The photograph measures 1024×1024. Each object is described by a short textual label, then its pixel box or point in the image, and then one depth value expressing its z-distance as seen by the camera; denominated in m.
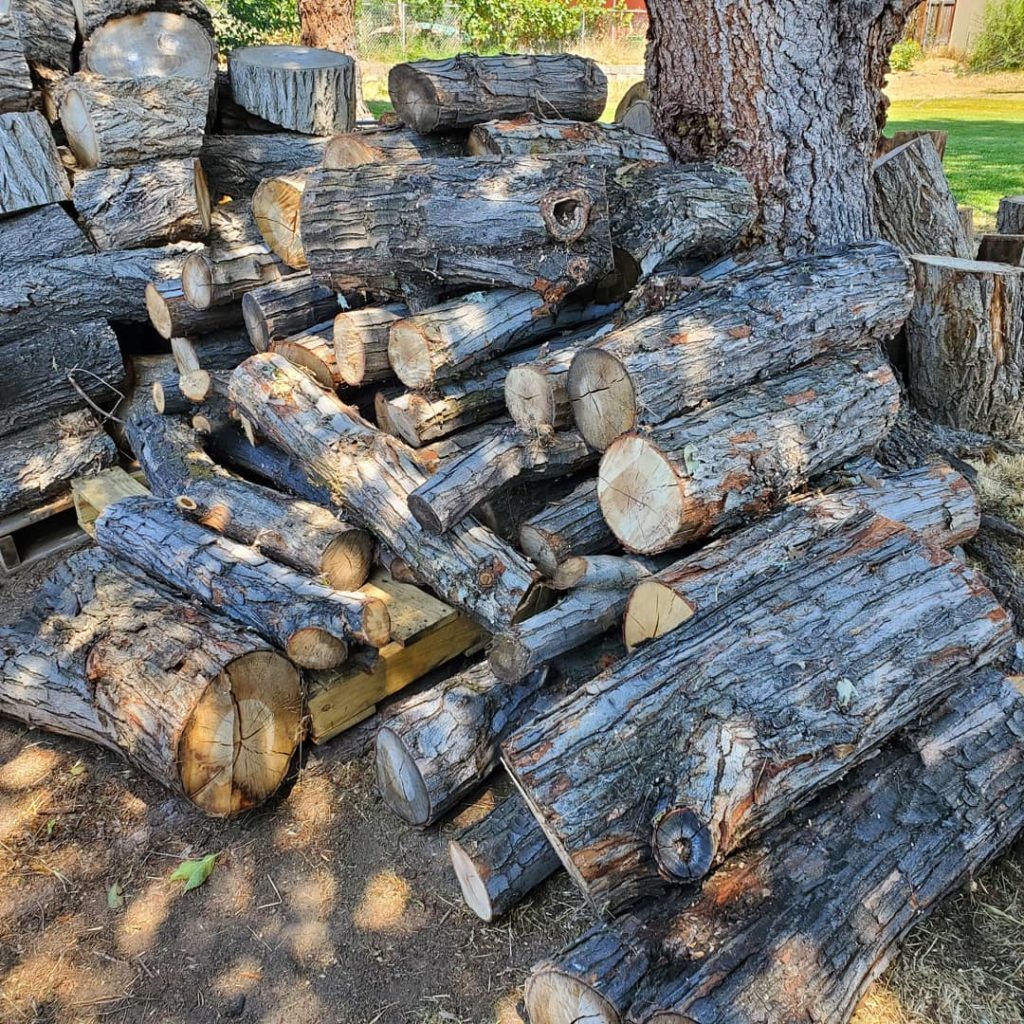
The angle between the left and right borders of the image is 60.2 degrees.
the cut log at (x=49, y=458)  4.71
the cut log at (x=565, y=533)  3.26
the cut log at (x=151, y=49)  5.24
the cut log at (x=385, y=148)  4.41
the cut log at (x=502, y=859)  2.58
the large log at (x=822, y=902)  2.02
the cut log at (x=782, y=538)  2.77
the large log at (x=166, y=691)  2.89
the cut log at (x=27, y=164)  4.92
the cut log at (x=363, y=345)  3.82
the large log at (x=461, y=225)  3.49
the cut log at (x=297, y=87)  5.61
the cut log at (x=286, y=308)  4.24
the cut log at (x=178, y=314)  4.55
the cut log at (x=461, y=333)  3.57
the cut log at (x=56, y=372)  4.83
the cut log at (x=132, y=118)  4.93
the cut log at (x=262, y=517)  3.54
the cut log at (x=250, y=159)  5.59
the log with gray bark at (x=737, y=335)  3.14
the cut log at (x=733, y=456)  2.95
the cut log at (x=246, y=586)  3.18
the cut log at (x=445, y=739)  2.85
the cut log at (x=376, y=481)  3.17
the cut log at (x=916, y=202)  5.07
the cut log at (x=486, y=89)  4.43
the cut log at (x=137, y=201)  5.03
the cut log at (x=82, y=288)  4.84
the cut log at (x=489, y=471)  3.19
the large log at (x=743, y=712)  2.19
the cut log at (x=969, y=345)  4.30
